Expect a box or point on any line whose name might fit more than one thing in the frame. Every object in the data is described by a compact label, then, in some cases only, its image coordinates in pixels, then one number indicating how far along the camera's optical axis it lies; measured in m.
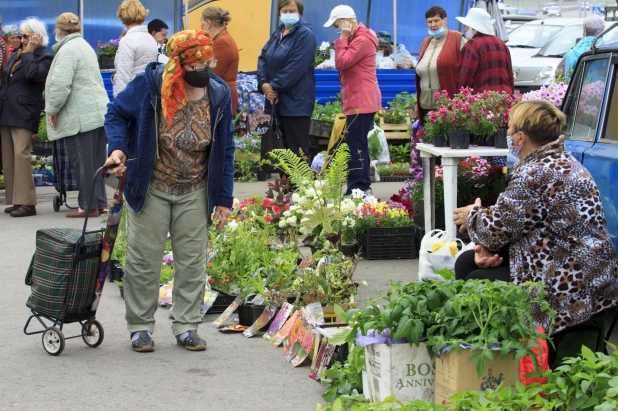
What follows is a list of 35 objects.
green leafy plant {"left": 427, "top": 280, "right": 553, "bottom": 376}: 4.20
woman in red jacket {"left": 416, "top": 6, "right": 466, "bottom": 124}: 9.56
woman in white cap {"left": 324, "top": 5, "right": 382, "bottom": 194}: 10.51
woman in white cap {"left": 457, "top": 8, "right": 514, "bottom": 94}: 8.98
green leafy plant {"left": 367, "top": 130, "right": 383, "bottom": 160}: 14.17
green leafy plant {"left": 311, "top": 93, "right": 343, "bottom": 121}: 15.34
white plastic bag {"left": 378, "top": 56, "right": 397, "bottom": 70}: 17.48
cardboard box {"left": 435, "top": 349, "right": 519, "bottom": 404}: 4.24
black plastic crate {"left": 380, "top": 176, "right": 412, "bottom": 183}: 14.05
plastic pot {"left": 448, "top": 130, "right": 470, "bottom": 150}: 7.82
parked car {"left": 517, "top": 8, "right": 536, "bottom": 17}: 37.34
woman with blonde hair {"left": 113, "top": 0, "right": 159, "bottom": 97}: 10.52
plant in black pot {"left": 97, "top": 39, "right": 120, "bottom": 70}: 16.31
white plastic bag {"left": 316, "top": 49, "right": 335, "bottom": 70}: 16.94
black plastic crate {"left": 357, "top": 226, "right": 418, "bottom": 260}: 8.64
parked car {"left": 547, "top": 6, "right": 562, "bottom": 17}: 37.69
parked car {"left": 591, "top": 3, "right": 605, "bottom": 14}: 27.67
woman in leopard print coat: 4.77
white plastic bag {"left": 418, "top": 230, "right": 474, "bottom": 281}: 6.08
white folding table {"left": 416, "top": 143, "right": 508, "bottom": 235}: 7.73
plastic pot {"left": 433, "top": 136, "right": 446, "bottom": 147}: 8.06
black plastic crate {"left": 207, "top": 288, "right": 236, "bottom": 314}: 6.94
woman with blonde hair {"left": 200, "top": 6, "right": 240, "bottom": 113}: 11.08
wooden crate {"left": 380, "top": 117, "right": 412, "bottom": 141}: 15.31
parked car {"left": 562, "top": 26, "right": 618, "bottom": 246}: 5.55
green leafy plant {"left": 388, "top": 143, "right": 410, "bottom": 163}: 15.17
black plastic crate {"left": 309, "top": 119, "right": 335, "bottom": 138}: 13.33
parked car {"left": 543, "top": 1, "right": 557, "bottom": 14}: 43.78
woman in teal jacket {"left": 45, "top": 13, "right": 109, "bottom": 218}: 10.17
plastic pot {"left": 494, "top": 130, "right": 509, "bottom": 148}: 7.96
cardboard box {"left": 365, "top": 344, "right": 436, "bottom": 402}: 4.43
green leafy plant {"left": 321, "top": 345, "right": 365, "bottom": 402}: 4.77
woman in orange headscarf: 5.72
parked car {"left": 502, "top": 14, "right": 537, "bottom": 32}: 30.20
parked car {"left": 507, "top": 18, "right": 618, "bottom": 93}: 20.91
